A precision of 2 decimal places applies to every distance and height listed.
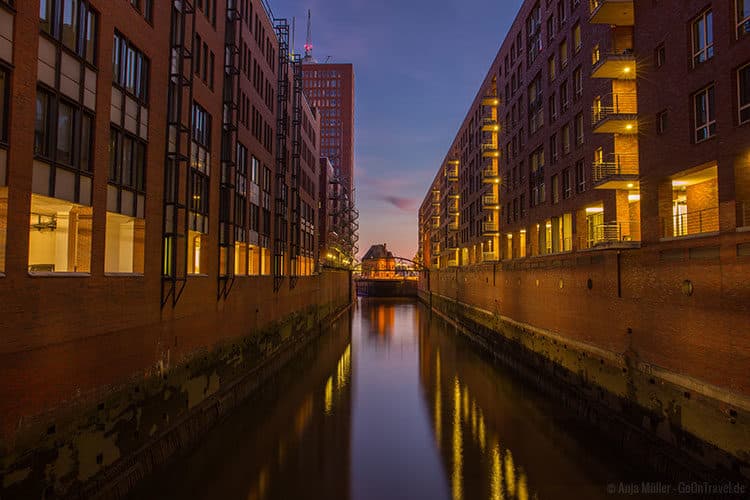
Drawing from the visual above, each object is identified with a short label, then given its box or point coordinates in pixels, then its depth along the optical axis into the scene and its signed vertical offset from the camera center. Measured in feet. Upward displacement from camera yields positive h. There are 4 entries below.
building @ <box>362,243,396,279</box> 443.73 +9.36
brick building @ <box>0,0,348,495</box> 27.68 +6.43
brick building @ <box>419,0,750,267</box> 39.86 +17.65
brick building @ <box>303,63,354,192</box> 356.79 +125.67
